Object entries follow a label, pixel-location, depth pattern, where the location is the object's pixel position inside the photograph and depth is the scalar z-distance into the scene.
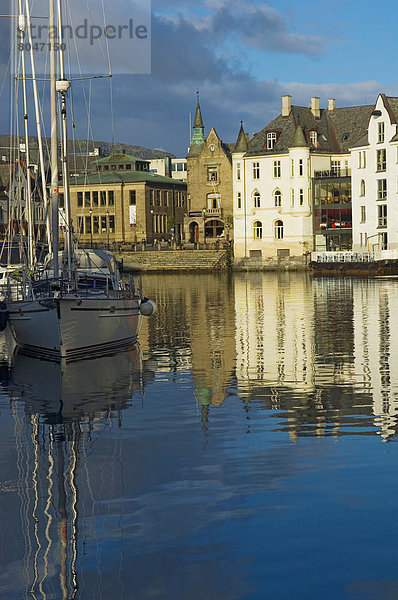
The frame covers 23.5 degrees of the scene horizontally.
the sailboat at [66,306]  32.66
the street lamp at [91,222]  153.12
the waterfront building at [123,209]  152.00
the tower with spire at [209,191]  147.38
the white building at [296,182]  124.69
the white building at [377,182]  113.62
